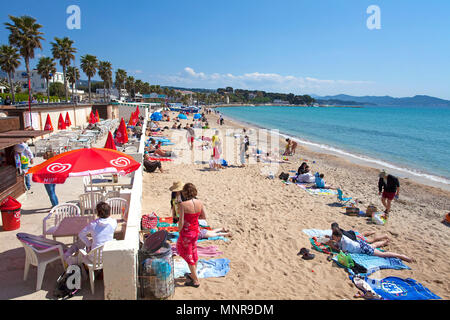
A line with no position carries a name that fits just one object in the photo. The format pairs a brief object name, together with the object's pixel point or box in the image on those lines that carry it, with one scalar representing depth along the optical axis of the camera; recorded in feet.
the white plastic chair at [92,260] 12.76
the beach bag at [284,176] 41.06
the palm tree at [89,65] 163.73
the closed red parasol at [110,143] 28.09
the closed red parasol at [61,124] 59.10
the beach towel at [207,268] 16.29
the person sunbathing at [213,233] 21.03
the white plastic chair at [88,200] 19.09
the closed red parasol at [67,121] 63.41
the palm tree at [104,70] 186.50
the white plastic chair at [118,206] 19.39
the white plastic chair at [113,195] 20.99
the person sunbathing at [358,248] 20.04
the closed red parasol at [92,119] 71.85
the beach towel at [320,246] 20.44
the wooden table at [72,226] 14.49
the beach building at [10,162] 20.90
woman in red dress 13.70
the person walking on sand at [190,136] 60.32
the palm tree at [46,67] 152.05
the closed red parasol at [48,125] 51.13
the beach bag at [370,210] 28.12
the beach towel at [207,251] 18.56
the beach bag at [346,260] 18.42
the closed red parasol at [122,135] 37.60
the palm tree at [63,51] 133.69
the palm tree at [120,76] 250.16
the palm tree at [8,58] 129.90
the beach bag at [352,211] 29.09
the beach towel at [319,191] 35.87
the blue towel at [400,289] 15.88
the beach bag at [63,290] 12.35
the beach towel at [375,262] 18.56
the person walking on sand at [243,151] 49.74
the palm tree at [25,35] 98.76
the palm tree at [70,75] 177.06
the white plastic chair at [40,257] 12.68
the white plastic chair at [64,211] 16.92
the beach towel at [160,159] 49.75
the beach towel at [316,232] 23.27
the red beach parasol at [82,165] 14.25
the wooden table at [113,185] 23.42
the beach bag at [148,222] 19.77
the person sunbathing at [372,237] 20.90
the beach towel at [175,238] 20.03
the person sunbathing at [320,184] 38.32
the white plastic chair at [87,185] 23.38
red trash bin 17.43
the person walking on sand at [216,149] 45.50
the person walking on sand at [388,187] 28.58
